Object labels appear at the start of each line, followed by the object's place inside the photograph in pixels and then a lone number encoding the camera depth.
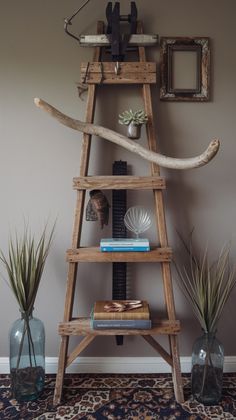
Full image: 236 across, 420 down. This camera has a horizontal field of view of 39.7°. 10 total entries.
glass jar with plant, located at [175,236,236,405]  1.76
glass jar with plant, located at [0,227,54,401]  1.76
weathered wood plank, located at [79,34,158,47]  1.80
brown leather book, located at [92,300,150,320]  1.68
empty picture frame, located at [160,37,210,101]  1.89
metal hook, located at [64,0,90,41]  1.82
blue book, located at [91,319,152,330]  1.68
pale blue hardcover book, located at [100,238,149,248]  1.73
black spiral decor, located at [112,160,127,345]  1.89
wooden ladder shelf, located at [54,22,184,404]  1.72
